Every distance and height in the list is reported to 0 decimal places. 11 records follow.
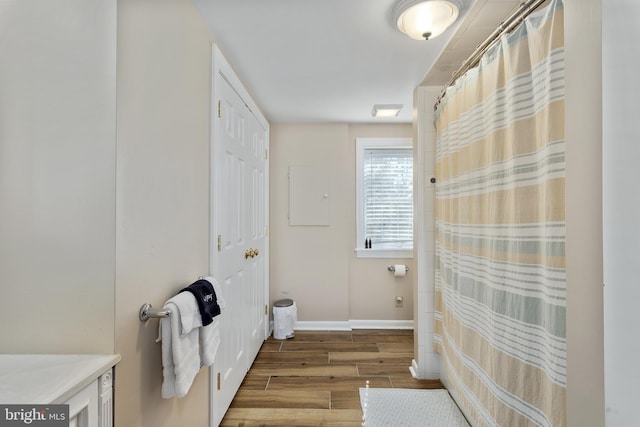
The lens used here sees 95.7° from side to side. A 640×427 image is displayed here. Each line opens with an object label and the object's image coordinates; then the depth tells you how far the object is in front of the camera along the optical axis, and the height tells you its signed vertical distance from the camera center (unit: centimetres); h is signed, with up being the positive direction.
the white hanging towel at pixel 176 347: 104 -47
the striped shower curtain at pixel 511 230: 99 -5
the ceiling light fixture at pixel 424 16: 132 +96
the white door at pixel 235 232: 163 -11
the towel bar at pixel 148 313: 99 -33
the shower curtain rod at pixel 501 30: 112 +84
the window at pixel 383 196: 317 +23
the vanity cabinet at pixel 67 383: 69 -42
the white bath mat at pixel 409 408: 174 -122
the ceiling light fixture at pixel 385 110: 260 +100
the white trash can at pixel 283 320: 286 -103
